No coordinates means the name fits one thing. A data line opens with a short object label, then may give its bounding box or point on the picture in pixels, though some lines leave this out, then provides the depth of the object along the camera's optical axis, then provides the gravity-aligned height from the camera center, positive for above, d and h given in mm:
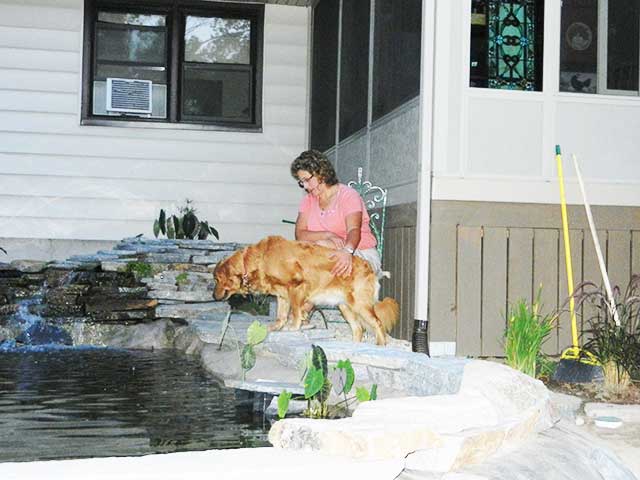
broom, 4609 -607
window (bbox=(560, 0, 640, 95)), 6164 +1372
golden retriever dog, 5242 -243
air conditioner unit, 9367 +1442
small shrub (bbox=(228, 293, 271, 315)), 7336 -526
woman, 5637 +175
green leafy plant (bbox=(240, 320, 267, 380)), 4449 -539
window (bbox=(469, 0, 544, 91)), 6117 +1358
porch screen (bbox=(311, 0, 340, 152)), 8805 +1668
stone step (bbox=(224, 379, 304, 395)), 4008 -662
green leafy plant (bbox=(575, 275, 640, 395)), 4395 -496
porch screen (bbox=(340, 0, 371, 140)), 7684 +1532
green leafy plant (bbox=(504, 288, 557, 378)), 4414 -465
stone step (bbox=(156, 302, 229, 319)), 7136 -580
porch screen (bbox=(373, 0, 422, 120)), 6098 +1366
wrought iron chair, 6562 +291
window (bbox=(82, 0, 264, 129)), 9430 +1836
